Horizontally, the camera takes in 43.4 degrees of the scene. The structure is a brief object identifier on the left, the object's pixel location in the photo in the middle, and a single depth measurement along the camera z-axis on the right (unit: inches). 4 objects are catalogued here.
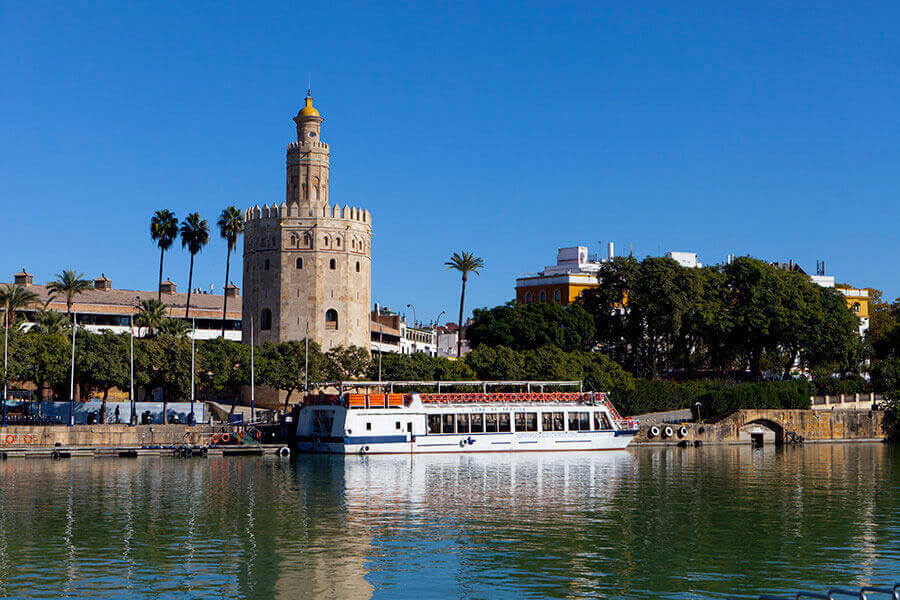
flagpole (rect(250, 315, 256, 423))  2815.0
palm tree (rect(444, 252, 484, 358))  4055.1
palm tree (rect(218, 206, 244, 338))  3752.5
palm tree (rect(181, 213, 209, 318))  3619.6
